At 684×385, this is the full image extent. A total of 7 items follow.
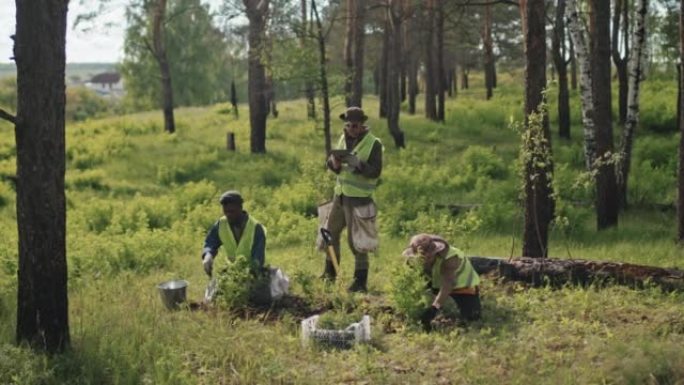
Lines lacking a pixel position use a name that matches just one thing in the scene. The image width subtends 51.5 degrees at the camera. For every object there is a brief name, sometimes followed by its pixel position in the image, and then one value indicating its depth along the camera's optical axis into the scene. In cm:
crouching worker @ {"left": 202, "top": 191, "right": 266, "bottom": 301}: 719
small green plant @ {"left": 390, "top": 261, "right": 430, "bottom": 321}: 623
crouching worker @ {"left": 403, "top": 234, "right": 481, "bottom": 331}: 623
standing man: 748
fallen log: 701
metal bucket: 729
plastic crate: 591
